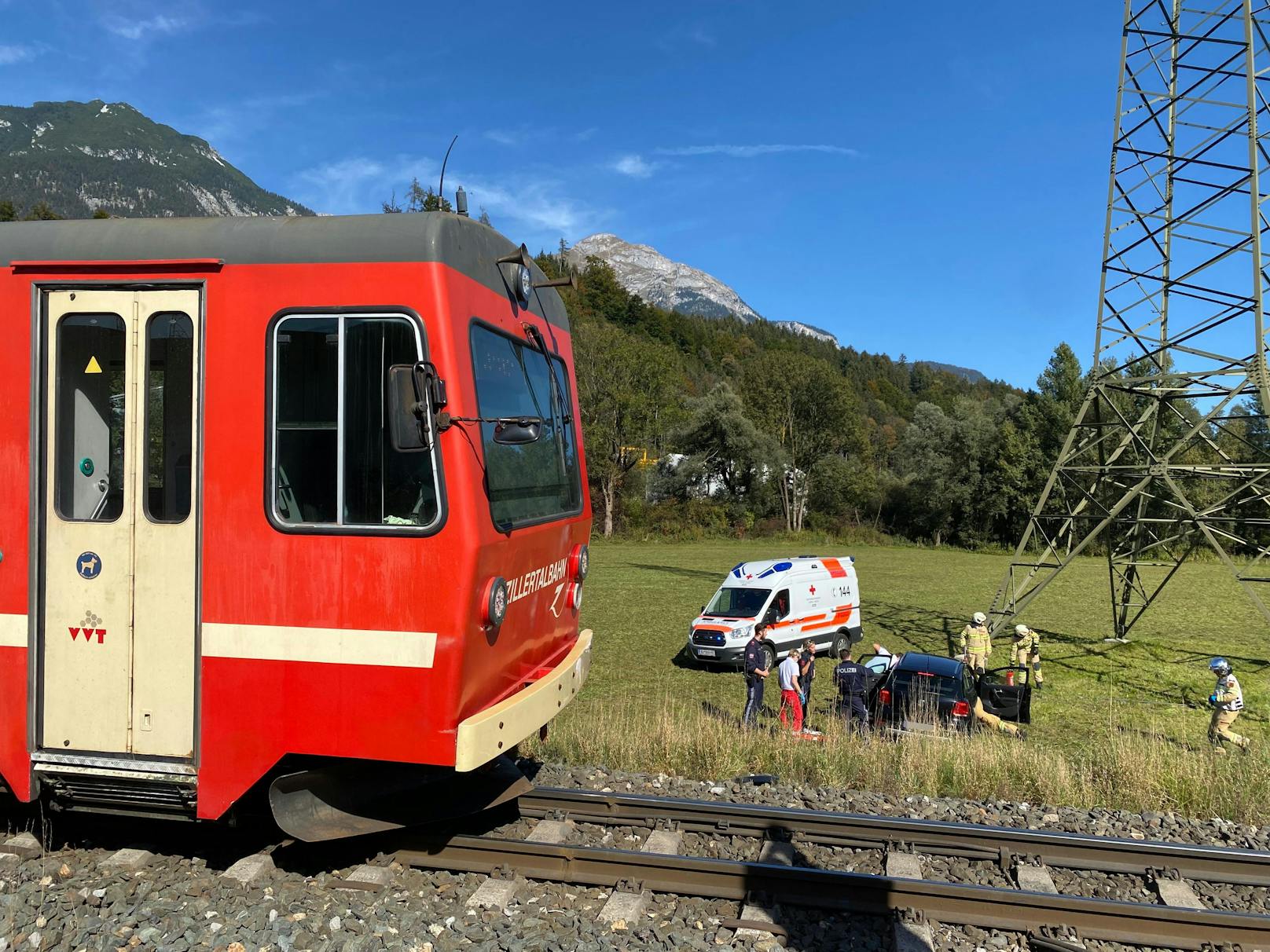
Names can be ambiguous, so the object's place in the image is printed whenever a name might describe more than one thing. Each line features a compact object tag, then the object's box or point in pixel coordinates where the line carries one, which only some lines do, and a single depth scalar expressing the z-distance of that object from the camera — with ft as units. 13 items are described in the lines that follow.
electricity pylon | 48.01
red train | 15.21
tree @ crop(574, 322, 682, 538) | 187.93
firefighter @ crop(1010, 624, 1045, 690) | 52.42
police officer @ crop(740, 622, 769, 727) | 45.09
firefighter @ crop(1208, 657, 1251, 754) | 37.47
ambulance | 63.77
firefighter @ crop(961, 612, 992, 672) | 51.44
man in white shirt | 41.11
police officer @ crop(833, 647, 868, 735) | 41.06
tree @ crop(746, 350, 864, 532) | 225.35
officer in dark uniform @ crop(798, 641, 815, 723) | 45.37
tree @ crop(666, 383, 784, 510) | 200.95
